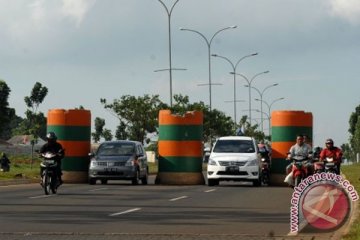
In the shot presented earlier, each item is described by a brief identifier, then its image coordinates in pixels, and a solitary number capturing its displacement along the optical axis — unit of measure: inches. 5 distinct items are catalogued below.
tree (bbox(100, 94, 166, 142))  3161.9
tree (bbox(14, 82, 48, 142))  3655.5
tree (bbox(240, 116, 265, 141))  4498.0
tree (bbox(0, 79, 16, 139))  3294.8
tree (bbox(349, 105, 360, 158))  6033.5
